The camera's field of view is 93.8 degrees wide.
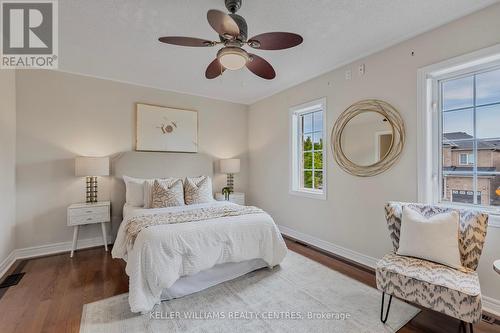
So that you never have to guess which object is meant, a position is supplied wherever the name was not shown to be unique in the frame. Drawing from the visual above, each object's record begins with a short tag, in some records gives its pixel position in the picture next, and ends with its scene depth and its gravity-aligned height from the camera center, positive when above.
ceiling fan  1.74 +1.02
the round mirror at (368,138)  2.69 +0.35
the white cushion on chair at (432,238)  1.84 -0.60
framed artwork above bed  4.02 +0.65
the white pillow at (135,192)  3.51 -0.41
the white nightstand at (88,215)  3.18 -0.69
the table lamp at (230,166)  4.57 -0.02
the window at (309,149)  3.65 +0.27
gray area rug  1.84 -1.27
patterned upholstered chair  1.50 -0.80
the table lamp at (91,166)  3.24 -0.01
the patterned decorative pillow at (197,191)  3.58 -0.40
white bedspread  2.01 -0.83
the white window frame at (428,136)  2.42 +0.31
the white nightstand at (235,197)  4.53 -0.63
